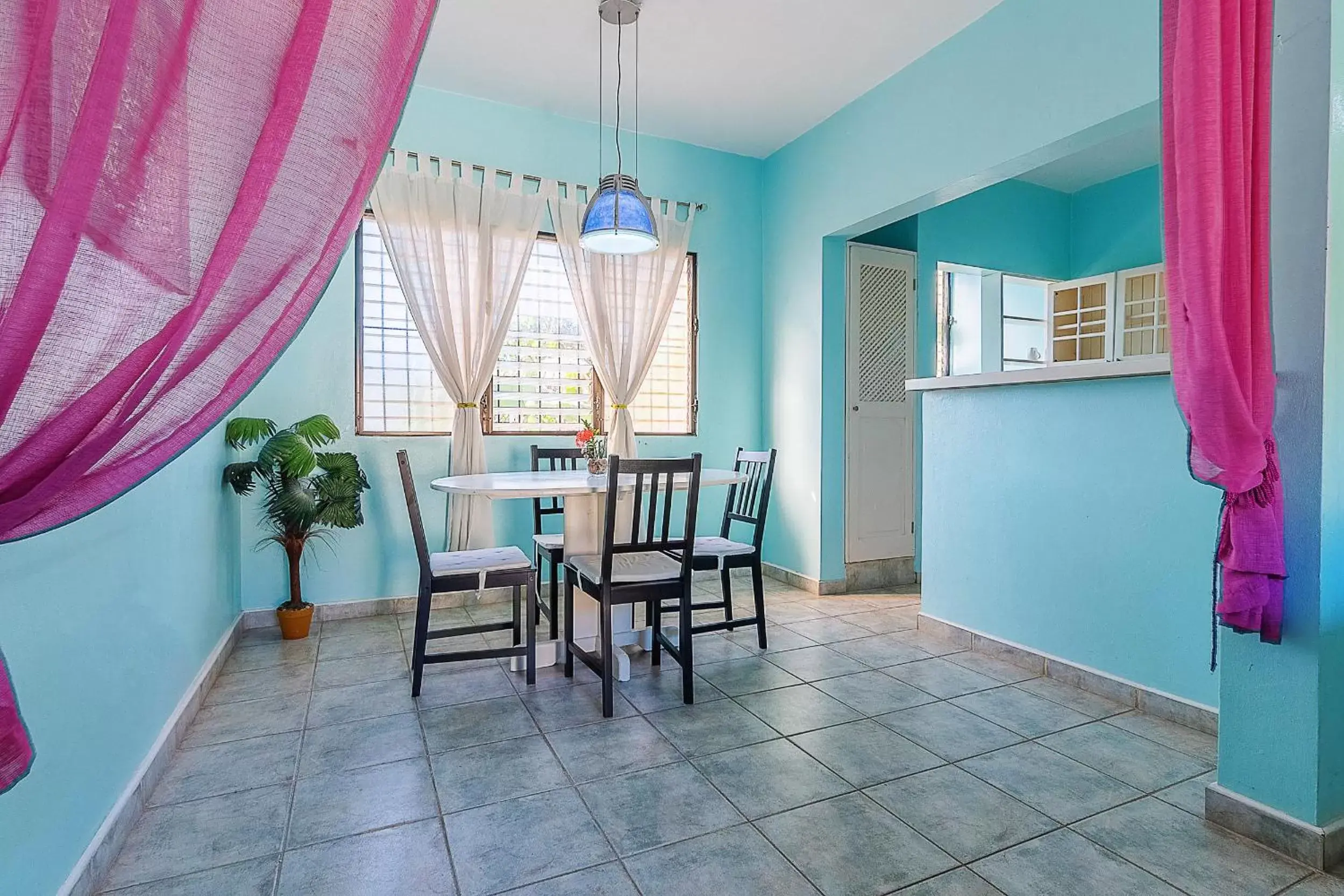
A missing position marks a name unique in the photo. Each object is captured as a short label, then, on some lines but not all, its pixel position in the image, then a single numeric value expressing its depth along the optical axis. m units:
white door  4.51
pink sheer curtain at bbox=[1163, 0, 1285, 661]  1.63
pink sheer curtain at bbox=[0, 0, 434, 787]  0.58
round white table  2.66
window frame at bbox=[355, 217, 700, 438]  3.82
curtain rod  3.80
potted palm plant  3.19
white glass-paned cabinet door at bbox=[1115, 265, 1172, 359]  4.82
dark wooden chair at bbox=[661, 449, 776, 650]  3.11
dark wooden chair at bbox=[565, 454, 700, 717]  2.44
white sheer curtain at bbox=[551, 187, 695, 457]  4.23
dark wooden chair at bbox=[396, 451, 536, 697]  2.57
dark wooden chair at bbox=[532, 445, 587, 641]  3.08
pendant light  2.99
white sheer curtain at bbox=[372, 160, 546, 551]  3.76
